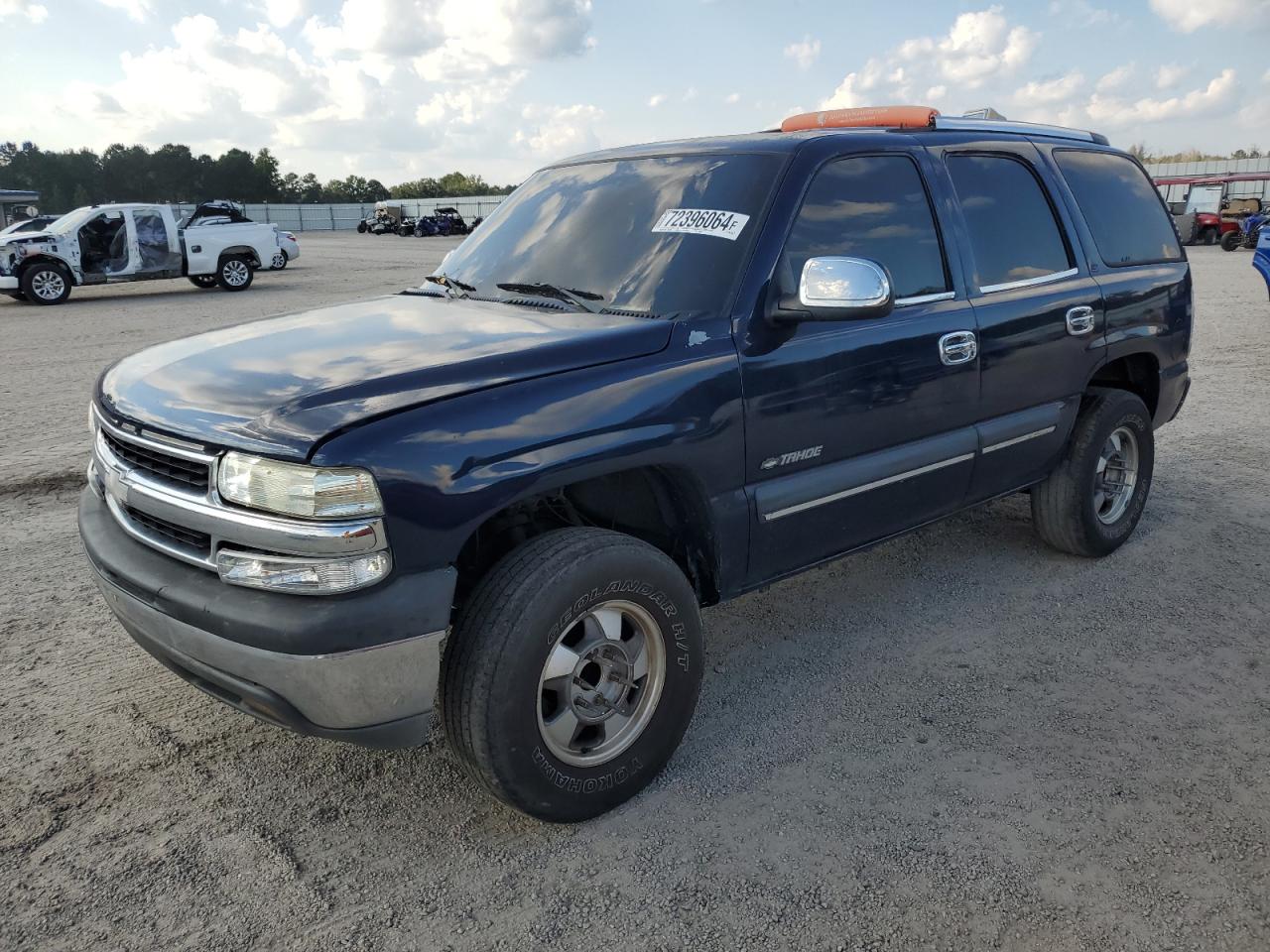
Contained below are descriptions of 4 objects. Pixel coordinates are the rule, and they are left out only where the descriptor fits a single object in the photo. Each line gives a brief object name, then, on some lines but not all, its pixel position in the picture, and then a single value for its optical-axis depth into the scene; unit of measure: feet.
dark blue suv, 7.72
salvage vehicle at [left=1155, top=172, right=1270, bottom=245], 99.60
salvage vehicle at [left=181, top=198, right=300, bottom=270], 63.72
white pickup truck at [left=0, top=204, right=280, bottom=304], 54.70
